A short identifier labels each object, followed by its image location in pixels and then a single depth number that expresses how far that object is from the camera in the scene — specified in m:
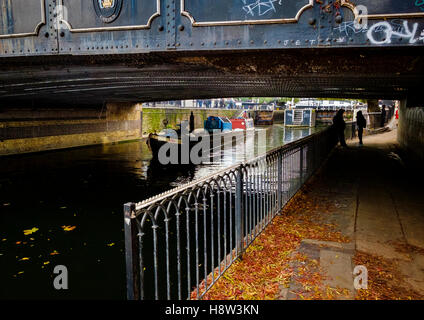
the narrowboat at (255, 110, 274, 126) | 61.47
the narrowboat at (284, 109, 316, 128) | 48.41
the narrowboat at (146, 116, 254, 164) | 20.83
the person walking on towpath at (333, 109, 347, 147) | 17.81
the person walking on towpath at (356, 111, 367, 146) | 18.72
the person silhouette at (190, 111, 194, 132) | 29.00
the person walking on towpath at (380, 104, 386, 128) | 34.06
